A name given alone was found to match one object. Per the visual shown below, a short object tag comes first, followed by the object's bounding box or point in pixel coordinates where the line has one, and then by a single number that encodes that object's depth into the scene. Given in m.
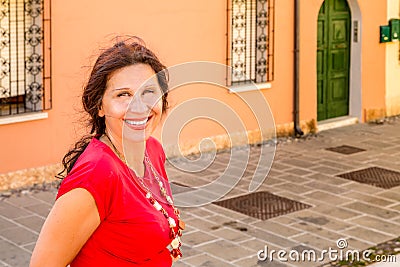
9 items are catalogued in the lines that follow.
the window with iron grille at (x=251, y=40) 11.38
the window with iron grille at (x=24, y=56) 8.93
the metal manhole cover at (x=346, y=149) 11.38
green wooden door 12.95
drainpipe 12.04
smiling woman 2.58
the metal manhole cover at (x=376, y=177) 9.69
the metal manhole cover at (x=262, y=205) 8.43
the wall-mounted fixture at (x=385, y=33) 13.58
